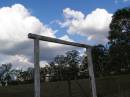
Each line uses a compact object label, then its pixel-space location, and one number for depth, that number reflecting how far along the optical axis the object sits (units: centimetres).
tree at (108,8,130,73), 1840
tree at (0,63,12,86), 2088
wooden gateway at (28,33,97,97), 446
